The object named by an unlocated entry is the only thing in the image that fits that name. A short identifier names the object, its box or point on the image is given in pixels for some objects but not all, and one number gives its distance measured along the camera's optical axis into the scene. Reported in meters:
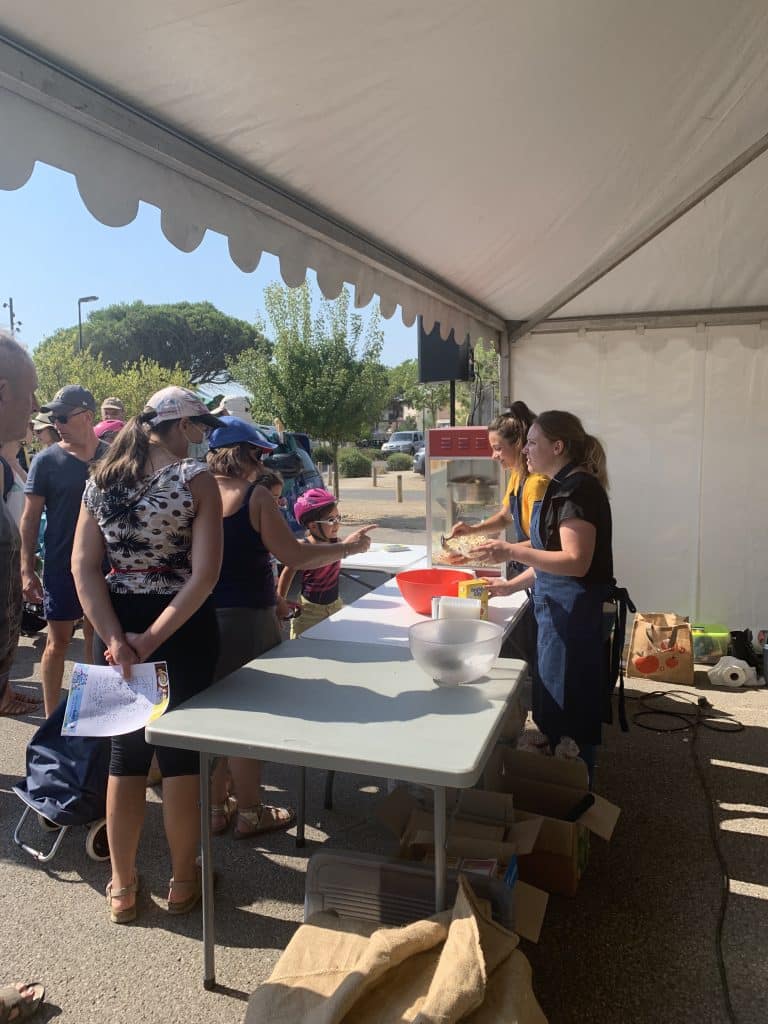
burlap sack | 1.35
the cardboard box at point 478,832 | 1.95
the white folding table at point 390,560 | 3.94
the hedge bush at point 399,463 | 31.72
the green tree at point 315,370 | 15.16
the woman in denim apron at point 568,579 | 2.47
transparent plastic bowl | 1.85
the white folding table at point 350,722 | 1.50
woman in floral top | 2.04
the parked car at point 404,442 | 36.08
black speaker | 6.93
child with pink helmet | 3.42
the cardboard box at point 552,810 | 2.30
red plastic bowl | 2.79
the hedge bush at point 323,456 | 24.55
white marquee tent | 1.60
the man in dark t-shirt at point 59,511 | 3.38
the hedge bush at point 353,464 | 29.66
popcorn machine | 3.79
